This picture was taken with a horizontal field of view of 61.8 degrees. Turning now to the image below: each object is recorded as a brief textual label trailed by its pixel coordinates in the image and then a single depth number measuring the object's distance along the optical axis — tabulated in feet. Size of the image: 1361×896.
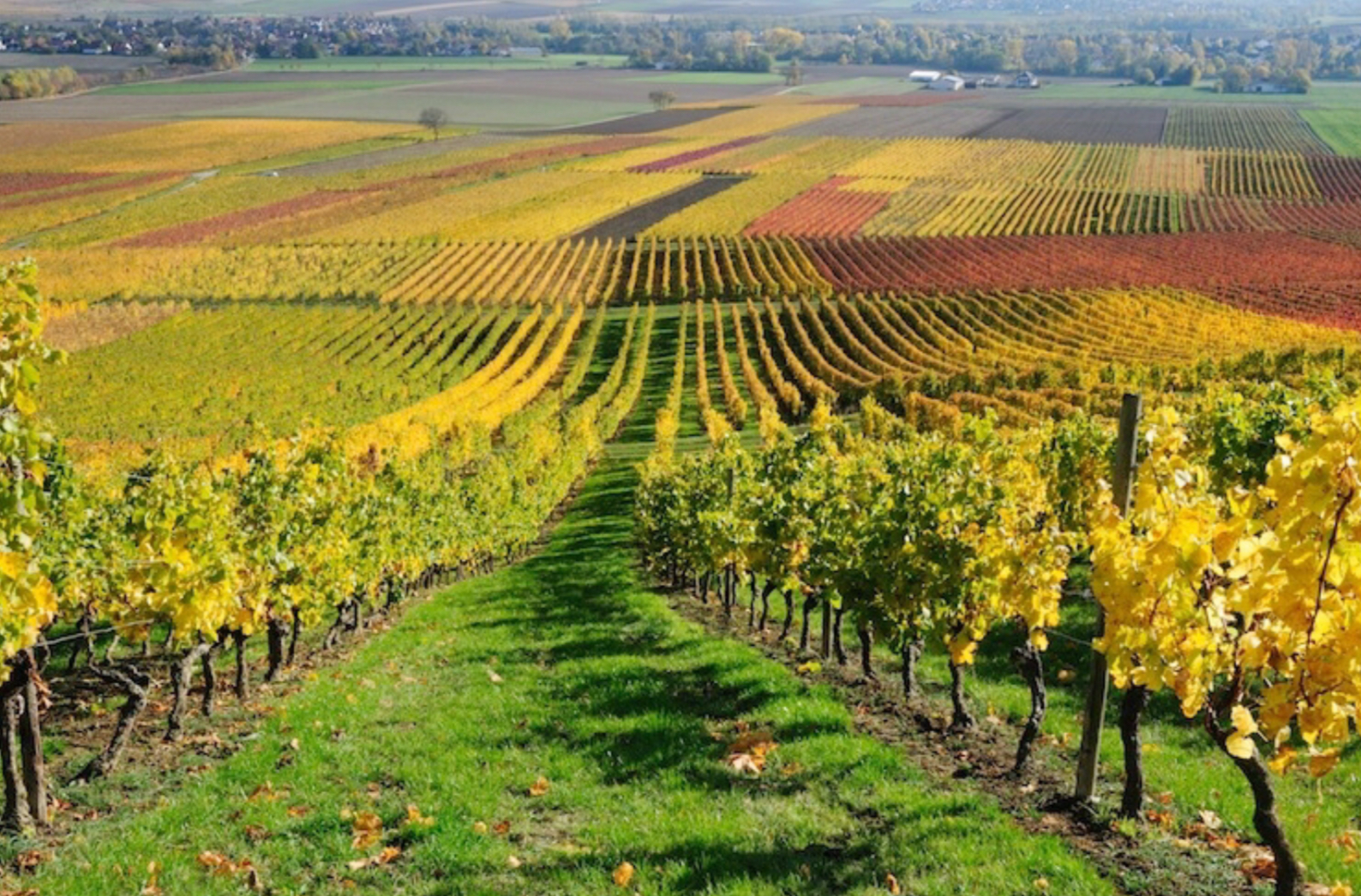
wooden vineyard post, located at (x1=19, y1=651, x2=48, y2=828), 38.81
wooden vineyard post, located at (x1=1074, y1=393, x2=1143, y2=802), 33.99
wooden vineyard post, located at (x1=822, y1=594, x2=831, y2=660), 58.08
